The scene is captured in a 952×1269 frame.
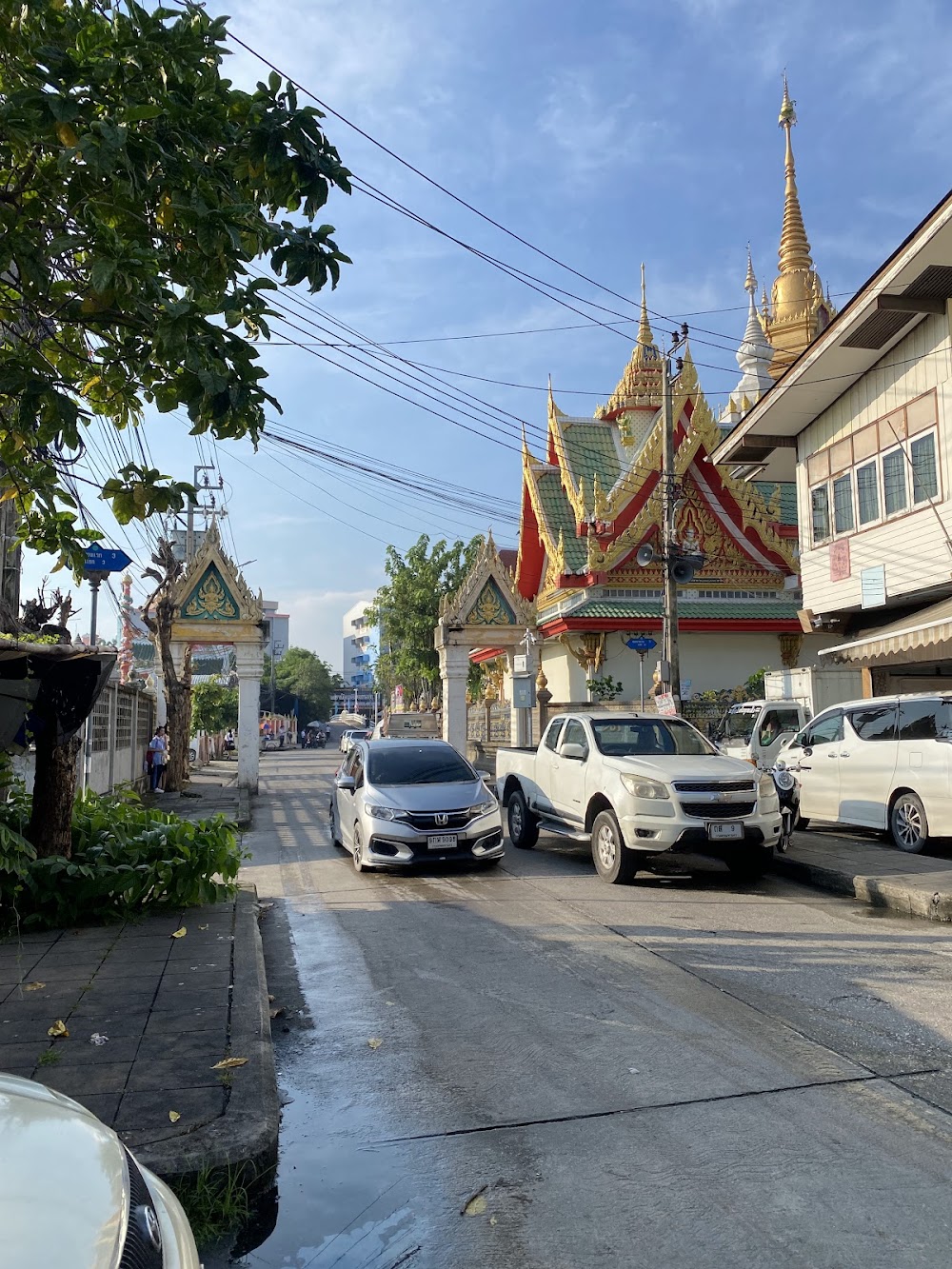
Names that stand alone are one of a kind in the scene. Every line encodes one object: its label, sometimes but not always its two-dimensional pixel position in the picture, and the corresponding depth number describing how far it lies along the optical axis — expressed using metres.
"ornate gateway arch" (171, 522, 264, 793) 24.53
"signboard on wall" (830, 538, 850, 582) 17.44
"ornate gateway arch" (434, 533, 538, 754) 26.36
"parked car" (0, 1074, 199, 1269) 1.88
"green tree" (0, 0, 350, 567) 4.19
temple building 27.59
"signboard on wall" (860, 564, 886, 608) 16.25
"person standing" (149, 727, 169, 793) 24.12
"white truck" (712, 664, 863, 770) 16.59
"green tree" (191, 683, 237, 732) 49.51
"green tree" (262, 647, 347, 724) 105.88
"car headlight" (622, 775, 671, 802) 9.93
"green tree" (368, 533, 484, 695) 40.59
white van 10.94
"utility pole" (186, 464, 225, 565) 37.78
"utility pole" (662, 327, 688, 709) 17.64
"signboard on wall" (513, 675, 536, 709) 24.16
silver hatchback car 10.85
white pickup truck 9.85
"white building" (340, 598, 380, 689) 135.38
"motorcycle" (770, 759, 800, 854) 11.83
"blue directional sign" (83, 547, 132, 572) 10.98
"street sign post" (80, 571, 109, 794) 11.87
